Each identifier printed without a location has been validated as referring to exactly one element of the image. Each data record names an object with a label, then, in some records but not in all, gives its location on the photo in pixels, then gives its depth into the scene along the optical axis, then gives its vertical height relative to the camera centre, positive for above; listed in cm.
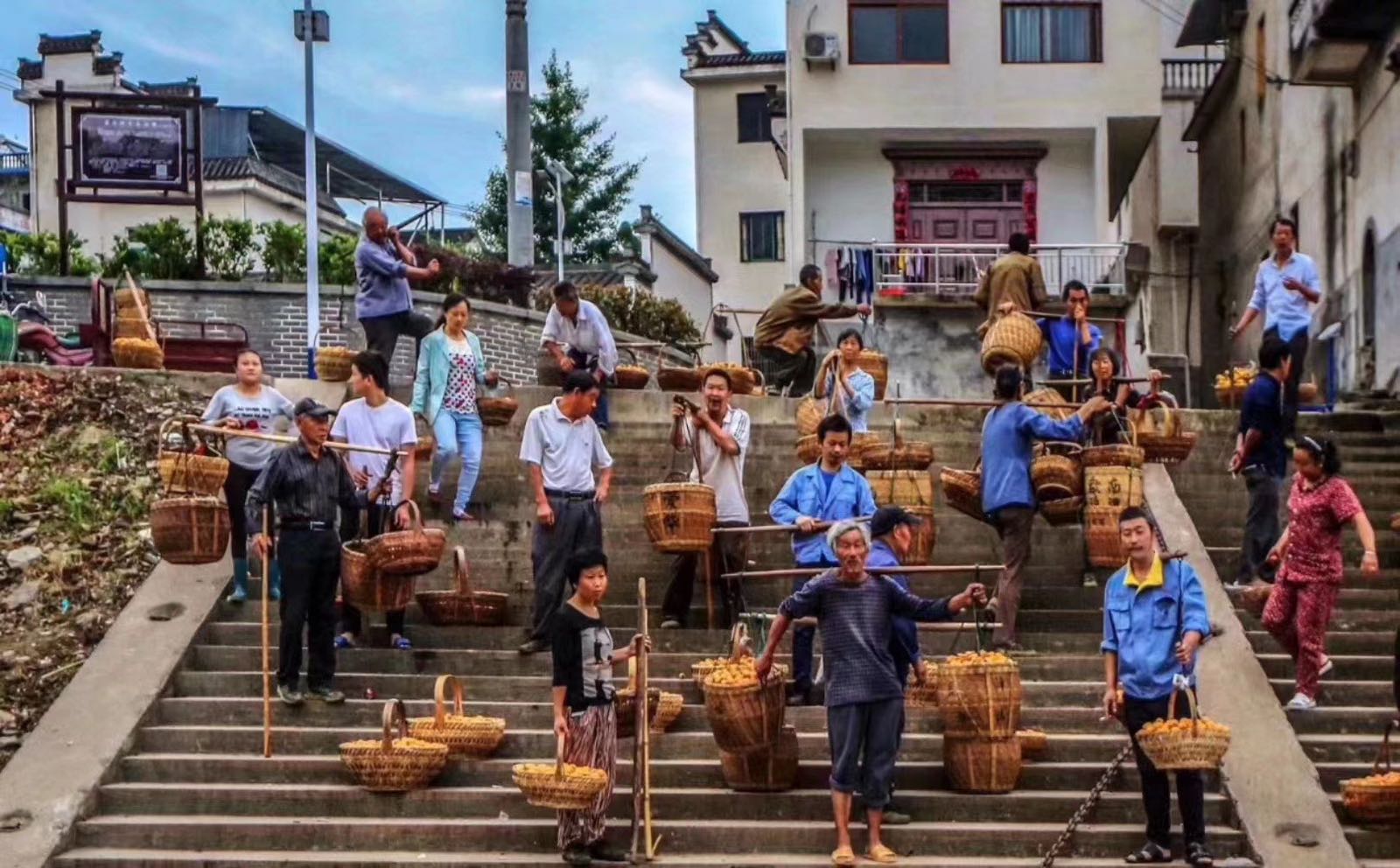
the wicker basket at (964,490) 1462 -44
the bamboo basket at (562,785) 1101 -168
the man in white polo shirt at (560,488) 1345 -37
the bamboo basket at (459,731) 1223 -158
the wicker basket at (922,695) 1232 -145
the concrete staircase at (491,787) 1159 -186
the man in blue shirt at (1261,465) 1470 -31
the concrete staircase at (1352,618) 1237 -120
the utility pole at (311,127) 2692 +354
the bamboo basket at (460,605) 1400 -107
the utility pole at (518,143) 2981 +355
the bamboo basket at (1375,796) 1143 -184
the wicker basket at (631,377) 1953 +37
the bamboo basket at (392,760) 1193 -169
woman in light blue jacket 1575 +14
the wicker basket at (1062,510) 1492 -58
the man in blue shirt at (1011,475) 1352 -33
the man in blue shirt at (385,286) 1725 +101
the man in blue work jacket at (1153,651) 1112 -110
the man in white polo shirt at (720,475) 1417 -33
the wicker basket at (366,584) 1312 -88
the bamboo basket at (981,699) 1156 -137
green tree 5031 +525
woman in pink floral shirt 1266 -76
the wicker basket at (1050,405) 1662 +9
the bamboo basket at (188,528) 1325 -57
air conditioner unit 3319 +518
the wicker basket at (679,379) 1898 +34
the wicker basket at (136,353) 1902 +59
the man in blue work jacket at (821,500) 1292 -45
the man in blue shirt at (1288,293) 1773 +91
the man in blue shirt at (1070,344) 1859 +58
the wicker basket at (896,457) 1559 -25
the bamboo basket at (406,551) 1300 -69
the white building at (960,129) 3334 +409
